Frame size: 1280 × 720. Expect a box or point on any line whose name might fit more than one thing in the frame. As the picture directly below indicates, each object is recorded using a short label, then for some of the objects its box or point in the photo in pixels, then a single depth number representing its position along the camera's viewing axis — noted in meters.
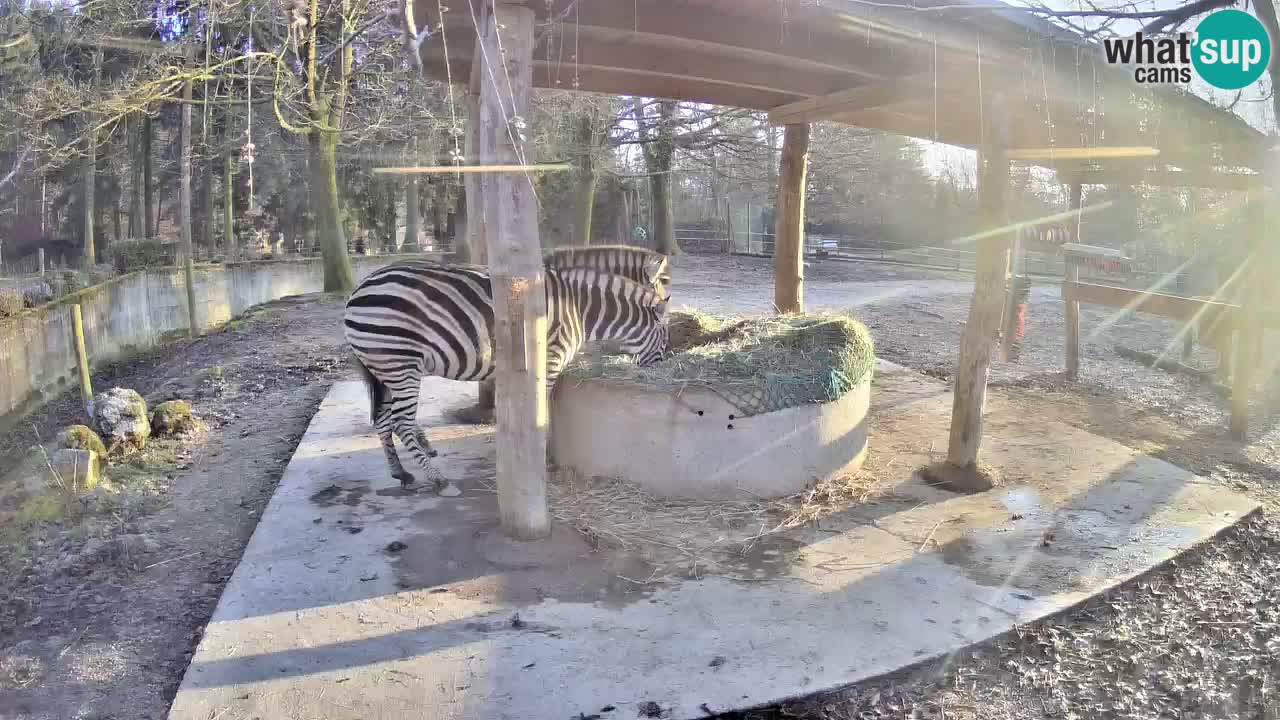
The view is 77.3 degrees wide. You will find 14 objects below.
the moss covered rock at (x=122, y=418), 6.79
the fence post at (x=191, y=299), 14.22
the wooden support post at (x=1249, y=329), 7.29
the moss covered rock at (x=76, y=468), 5.80
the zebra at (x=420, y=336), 5.68
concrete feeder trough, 5.43
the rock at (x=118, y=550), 4.84
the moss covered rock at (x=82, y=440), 6.14
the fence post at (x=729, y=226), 28.57
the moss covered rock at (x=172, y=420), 7.36
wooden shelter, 4.46
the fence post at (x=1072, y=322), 9.77
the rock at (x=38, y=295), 10.89
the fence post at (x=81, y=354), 8.20
